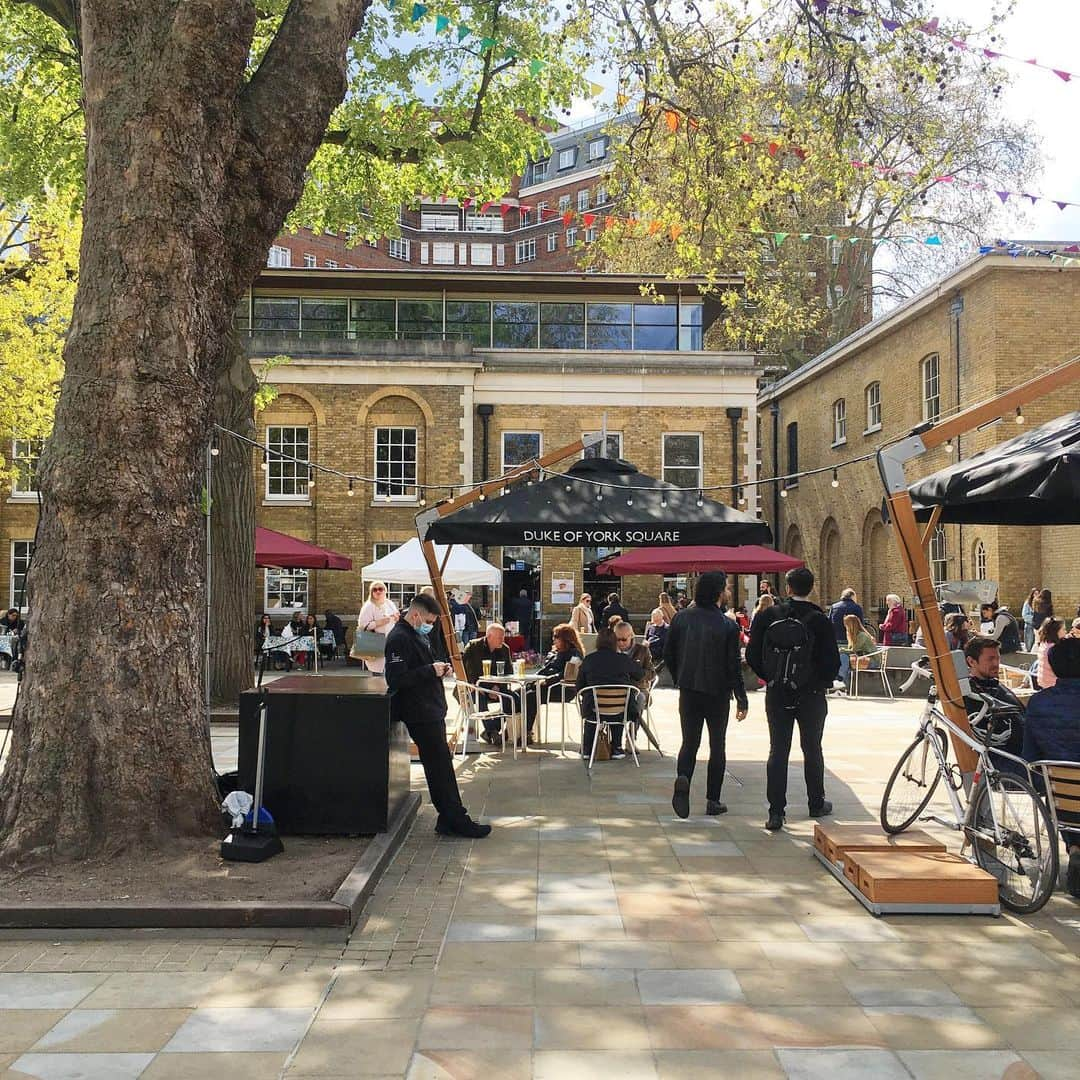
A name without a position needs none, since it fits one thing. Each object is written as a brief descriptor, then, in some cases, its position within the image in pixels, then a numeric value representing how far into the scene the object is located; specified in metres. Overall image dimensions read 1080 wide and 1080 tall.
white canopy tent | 17.39
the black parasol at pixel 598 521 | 10.23
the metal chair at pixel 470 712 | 10.99
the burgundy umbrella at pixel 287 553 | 19.09
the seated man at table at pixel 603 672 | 10.25
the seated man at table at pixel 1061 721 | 5.65
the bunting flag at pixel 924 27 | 8.72
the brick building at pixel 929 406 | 20.25
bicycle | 5.45
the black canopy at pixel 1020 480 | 5.56
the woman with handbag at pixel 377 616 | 13.98
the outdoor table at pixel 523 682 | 11.08
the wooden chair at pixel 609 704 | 10.06
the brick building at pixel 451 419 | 27.19
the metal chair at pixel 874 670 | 17.58
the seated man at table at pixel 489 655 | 12.05
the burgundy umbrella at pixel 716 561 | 19.39
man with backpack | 7.73
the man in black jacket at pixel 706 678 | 7.91
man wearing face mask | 7.25
